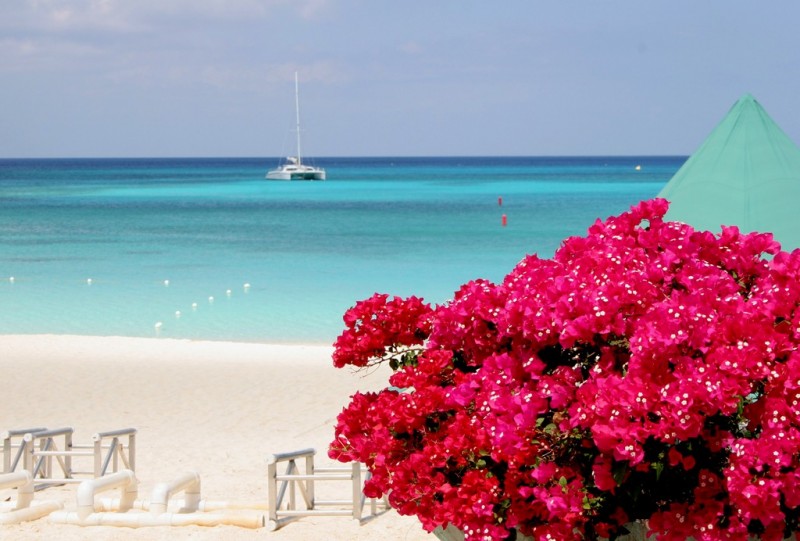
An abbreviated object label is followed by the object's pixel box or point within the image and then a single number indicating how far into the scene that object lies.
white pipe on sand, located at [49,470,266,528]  7.36
